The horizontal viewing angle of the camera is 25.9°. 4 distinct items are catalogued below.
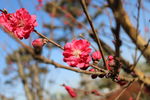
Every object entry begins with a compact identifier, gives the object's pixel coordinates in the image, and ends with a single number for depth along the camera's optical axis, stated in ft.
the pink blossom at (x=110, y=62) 0.91
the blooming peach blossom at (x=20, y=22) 0.82
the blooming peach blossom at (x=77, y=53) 0.84
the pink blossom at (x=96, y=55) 0.90
